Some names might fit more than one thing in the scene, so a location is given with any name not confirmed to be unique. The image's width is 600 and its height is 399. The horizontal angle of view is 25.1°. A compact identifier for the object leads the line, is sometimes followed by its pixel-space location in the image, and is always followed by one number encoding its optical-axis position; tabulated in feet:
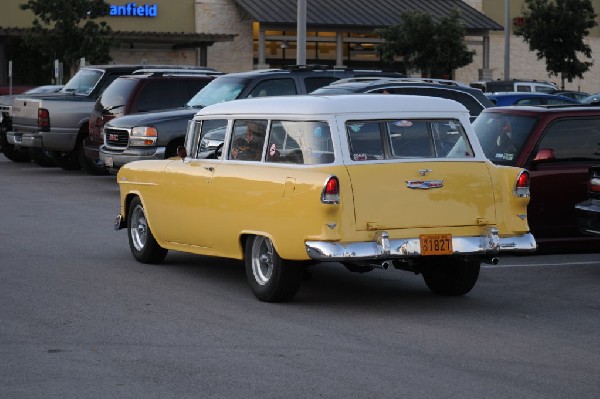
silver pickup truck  82.79
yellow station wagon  33.91
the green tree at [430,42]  186.70
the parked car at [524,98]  90.07
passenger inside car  37.42
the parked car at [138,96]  76.13
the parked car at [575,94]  127.33
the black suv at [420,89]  63.87
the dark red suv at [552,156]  46.57
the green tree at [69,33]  163.94
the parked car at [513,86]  131.85
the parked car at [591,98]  123.44
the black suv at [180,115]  69.21
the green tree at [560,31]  187.42
